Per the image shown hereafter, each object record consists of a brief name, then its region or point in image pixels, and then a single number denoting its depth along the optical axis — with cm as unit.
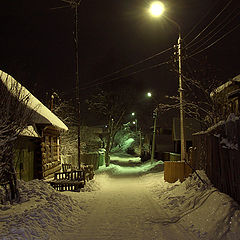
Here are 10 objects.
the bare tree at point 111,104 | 3438
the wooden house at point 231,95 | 1190
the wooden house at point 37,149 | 1267
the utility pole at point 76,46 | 1842
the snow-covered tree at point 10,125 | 713
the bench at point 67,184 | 1367
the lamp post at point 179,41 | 1207
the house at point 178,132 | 3453
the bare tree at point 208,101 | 1086
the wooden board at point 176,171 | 1445
